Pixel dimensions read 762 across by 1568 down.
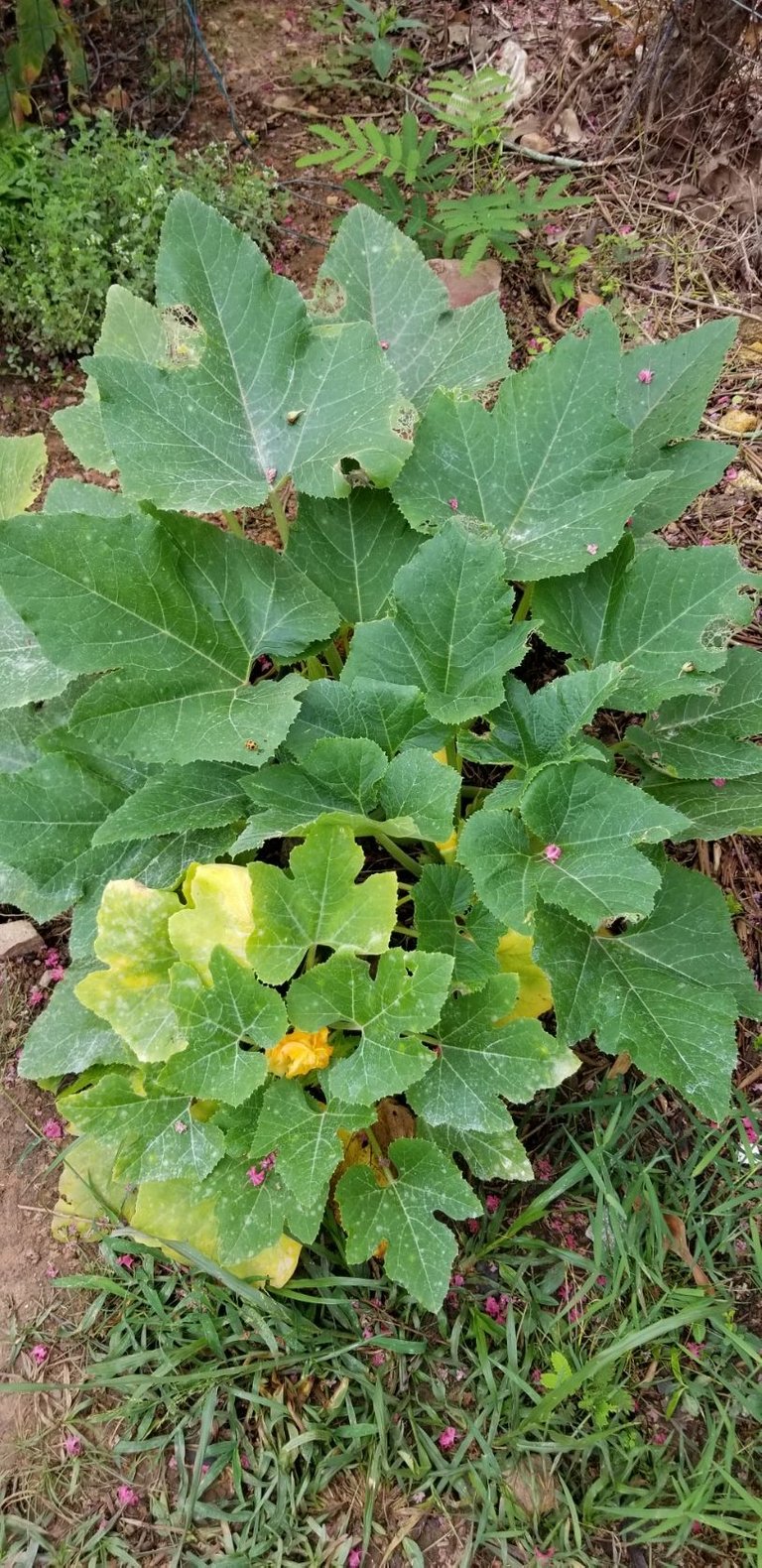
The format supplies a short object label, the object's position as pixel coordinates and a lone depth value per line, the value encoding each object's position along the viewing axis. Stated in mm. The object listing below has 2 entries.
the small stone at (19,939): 1836
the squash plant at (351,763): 1316
